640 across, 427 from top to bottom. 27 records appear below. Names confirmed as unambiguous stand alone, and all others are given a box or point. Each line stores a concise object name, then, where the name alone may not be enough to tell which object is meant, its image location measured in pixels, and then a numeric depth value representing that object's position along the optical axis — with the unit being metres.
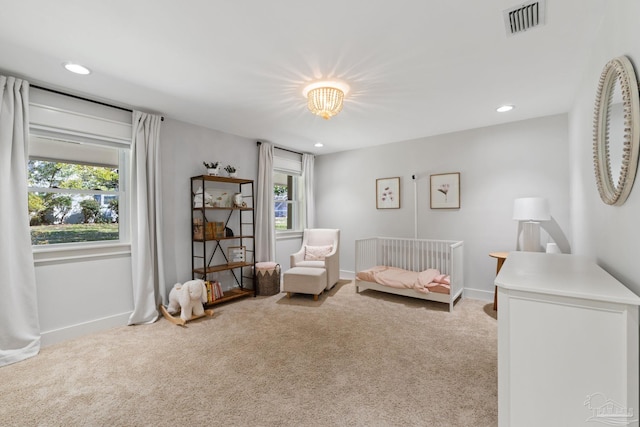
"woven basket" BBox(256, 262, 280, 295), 4.03
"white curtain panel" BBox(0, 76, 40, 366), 2.27
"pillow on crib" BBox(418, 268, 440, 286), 3.57
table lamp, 3.10
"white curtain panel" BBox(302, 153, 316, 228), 5.30
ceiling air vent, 1.59
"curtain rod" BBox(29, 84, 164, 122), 2.53
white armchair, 4.20
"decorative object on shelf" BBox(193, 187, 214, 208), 3.60
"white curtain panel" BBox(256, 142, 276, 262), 4.41
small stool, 3.76
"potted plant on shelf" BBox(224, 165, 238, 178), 3.82
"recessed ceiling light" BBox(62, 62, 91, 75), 2.18
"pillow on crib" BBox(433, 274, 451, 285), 3.51
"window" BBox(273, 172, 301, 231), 5.06
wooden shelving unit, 3.62
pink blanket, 3.49
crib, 3.50
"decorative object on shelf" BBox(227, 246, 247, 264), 4.02
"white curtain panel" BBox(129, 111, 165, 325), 3.04
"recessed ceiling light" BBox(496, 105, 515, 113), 3.10
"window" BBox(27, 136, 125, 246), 2.63
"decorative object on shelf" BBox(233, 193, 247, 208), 3.97
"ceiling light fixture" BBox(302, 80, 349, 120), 2.51
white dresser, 0.99
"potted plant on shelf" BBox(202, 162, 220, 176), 3.66
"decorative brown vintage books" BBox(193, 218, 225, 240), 3.62
